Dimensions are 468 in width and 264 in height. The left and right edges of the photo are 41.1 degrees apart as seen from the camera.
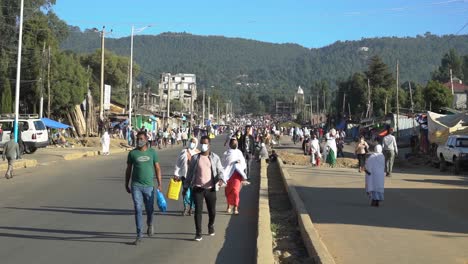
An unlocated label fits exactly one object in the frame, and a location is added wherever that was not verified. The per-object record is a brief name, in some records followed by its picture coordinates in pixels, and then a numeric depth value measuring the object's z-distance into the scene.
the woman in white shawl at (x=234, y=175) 12.83
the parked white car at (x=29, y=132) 33.78
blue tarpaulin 43.94
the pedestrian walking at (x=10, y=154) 21.02
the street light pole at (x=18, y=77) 30.59
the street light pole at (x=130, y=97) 53.34
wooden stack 57.56
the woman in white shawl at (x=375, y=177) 14.28
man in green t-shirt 9.42
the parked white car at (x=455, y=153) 26.16
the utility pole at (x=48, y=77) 45.20
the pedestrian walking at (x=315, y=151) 28.83
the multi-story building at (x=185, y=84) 178.12
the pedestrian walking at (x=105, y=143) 38.15
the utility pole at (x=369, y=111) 81.00
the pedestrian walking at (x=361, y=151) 25.55
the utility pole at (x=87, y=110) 57.38
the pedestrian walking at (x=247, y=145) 20.45
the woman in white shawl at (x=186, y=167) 11.86
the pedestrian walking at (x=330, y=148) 28.28
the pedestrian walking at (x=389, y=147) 21.56
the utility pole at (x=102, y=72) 47.36
